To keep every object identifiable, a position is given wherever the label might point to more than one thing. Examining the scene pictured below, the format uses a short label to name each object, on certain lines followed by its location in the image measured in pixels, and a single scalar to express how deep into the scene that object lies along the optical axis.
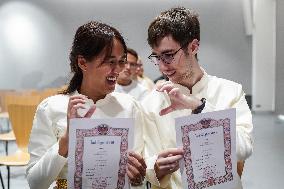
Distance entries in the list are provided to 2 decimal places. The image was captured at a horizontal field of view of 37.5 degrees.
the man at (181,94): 1.47
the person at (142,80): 4.73
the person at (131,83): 4.36
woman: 1.49
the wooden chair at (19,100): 4.59
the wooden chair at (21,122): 3.85
